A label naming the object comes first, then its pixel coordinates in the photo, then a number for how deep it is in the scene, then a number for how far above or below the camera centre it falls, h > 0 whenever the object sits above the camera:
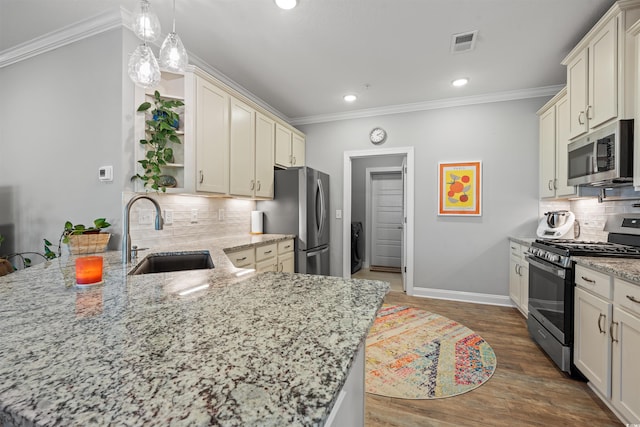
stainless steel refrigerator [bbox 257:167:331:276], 3.40 +0.00
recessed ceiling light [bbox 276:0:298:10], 1.93 +1.43
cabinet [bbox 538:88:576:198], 2.66 +0.67
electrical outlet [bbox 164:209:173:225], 2.46 -0.04
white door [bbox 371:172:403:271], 5.84 -0.15
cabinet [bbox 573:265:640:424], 1.40 -0.69
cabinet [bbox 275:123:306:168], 3.66 +0.88
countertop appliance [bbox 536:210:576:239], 2.78 -0.12
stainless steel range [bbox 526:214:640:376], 1.91 -0.48
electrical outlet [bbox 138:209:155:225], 2.21 -0.05
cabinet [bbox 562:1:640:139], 1.80 +1.00
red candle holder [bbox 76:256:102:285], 1.00 -0.22
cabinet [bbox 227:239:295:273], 2.54 -0.45
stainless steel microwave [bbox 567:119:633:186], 1.80 +0.40
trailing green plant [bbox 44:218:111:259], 1.86 -0.13
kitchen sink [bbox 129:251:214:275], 1.97 -0.36
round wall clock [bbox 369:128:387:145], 3.96 +1.07
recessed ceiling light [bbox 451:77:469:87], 3.09 +1.45
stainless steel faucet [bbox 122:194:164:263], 1.51 -0.11
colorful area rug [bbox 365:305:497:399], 1.87 -1.13
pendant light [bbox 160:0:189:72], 1.42 +0.79
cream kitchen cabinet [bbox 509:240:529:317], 2.83 -0.67
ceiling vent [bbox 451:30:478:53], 2.33 +1.45
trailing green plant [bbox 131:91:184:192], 2.09 +0.55
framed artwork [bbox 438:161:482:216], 3.54 +0.31
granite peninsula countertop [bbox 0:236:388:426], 0.38 -0.27
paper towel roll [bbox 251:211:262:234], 3.50 -0.13
